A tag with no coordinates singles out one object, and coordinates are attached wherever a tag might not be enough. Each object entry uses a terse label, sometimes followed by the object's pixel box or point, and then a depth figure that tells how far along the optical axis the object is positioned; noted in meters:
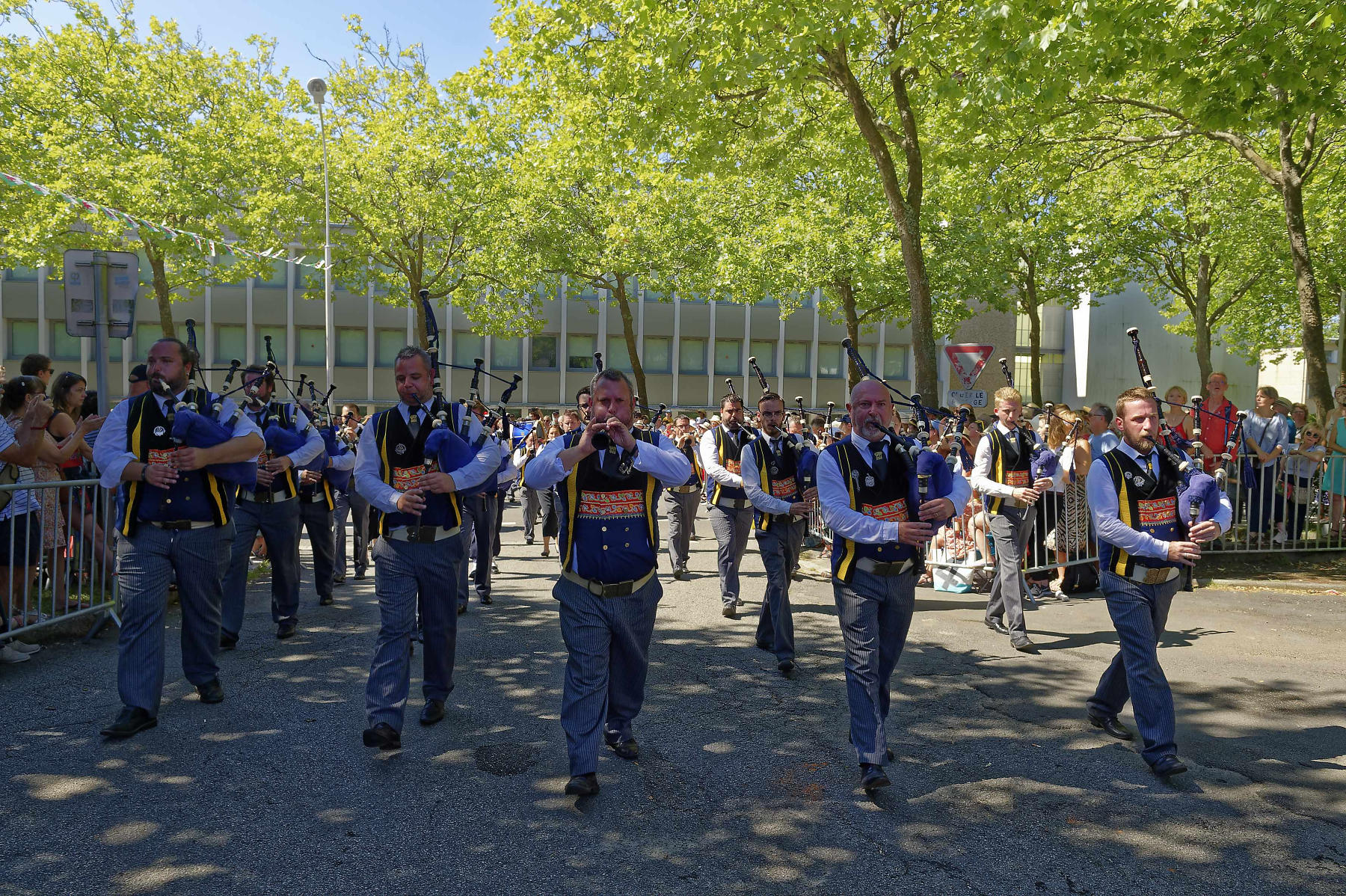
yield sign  13.69
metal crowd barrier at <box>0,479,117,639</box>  6.79
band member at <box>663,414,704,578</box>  11.38
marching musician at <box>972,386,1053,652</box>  7.95
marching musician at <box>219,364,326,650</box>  7.59
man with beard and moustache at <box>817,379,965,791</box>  4.75
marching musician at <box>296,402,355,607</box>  8.78
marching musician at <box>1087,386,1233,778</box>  5.06
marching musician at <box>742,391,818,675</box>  6.97
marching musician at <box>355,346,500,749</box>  5.18
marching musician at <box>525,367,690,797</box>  4.66
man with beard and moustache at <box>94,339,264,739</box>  5.38
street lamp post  25.19
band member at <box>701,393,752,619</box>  8.77
